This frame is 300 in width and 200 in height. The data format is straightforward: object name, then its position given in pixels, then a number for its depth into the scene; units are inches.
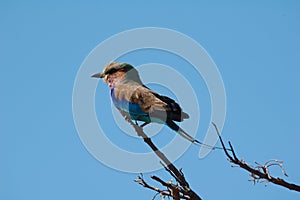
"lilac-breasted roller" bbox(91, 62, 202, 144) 290.0
